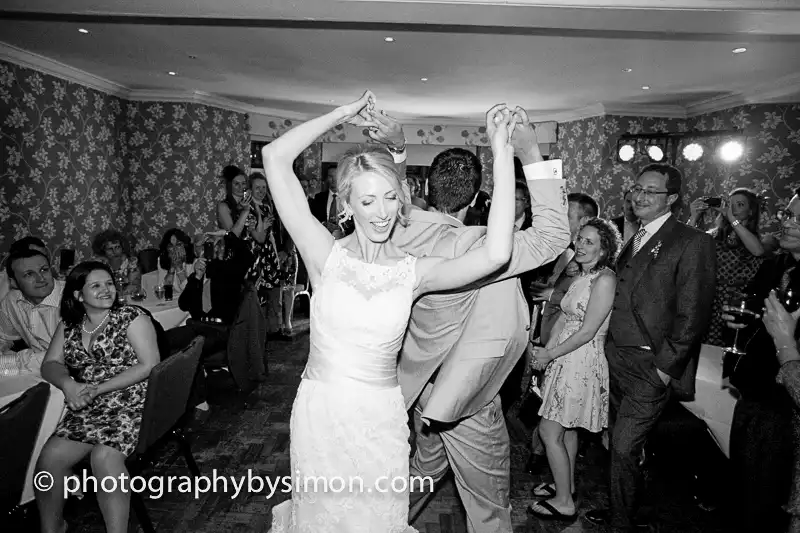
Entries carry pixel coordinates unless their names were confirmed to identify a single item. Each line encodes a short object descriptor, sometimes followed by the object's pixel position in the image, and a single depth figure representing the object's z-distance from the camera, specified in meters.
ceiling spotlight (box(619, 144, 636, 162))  7.57
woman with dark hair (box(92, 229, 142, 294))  4.20
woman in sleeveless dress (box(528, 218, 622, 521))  2.55
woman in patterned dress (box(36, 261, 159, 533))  2.20
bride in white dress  1.40
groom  1.88
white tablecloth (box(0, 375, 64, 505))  2.29
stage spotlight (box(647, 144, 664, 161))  7.28
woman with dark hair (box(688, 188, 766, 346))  4.38
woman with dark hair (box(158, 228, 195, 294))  4.50
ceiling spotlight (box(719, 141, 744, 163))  6.66
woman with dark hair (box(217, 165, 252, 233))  4.95
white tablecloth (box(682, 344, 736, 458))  2.63
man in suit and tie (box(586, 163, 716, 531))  2.28
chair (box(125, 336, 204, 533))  2.17
